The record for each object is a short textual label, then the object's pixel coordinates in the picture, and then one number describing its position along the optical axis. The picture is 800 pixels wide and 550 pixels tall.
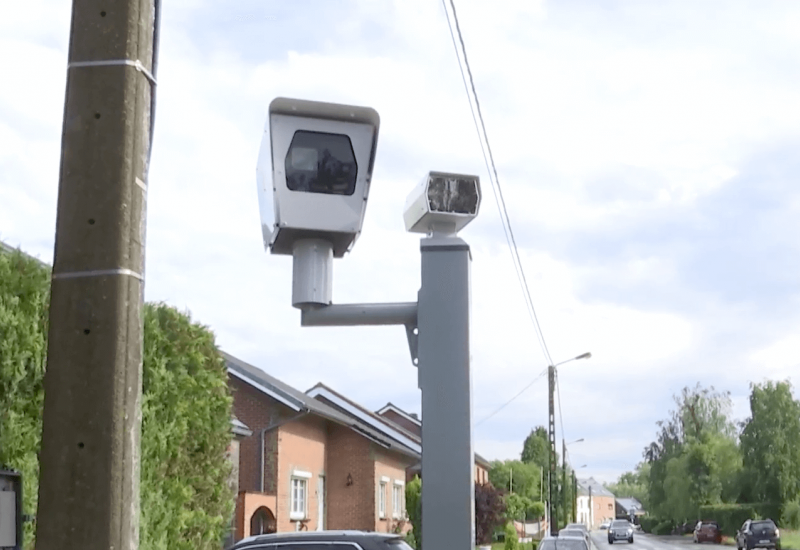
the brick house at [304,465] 24.83
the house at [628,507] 182.36
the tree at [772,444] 67.19
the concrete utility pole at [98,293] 3.38
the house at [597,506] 180.88
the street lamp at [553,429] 36.91
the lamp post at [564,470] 60.40
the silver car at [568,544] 26.26
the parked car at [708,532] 67.75
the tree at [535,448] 113.79
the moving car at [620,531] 71.88
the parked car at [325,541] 10.10
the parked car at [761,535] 48.38
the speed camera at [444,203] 3.69
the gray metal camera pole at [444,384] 3.15
